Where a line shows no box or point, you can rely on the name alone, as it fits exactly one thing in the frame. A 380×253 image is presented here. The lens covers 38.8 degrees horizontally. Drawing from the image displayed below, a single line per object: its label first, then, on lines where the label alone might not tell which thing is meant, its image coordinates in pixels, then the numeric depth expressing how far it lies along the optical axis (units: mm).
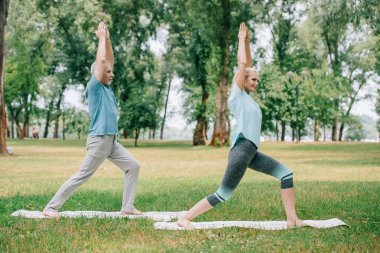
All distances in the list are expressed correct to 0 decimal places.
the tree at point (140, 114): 44500
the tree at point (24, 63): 34031
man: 8094
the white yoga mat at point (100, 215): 8215
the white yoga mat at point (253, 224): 7283
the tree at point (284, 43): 60031
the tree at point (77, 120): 73756
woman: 6957
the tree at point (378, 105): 69075
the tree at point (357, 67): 64188
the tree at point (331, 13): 23828
